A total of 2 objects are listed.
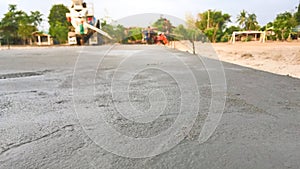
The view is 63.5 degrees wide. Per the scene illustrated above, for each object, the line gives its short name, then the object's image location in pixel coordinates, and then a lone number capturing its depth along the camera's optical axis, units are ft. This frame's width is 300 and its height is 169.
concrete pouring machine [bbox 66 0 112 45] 69.72
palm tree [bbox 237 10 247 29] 99.30
